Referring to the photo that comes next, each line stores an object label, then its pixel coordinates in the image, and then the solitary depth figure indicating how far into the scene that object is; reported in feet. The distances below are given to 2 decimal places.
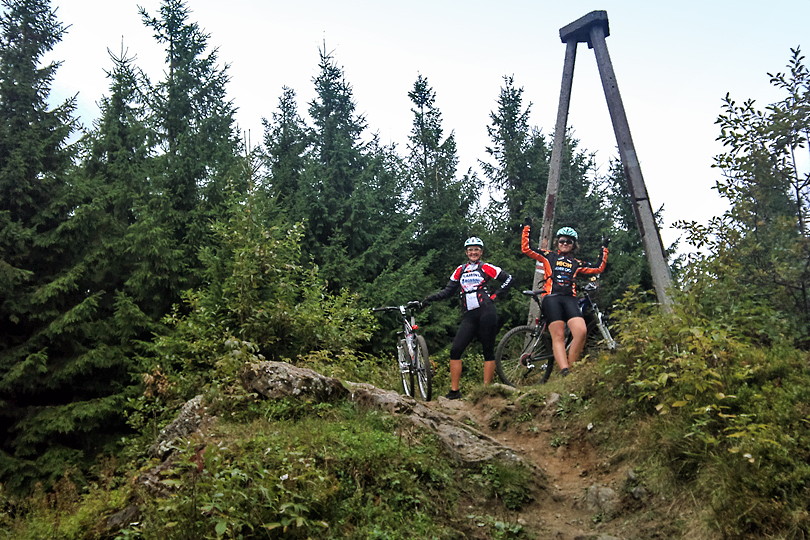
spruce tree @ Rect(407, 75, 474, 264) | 65.92
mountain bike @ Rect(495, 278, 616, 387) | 28.89
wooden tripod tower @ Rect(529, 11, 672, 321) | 28.73
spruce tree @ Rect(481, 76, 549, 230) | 69.31
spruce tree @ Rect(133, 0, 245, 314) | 46.73
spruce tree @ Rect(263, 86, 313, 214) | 66.78
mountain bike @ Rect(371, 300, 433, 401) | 27.66
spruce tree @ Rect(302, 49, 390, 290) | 56.95
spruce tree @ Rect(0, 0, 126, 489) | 40.55
